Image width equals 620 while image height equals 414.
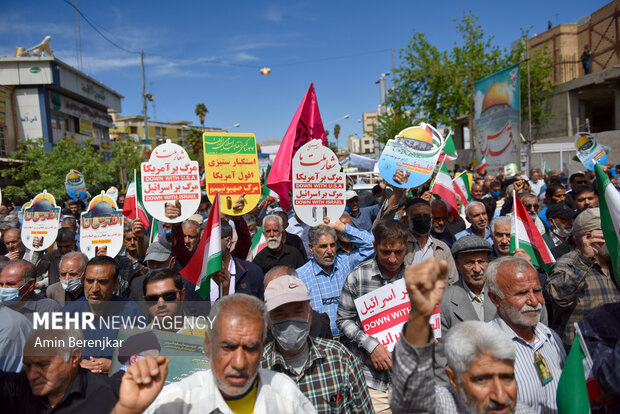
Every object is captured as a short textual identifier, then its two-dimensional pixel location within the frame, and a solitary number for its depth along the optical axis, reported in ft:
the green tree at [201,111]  216.33
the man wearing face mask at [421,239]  14.51
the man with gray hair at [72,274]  13.65
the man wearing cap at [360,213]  24.36
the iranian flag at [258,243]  21.59
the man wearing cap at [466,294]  9.98
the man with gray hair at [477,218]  18.63
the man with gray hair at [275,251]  18.88
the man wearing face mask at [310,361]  8.19
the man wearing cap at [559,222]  17.61
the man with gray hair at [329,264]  13.44
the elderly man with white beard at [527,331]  7.80
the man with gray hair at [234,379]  6.44
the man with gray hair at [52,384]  7.82
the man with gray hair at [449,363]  5.63
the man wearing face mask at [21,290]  11.87
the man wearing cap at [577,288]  9.58
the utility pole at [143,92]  95.45
